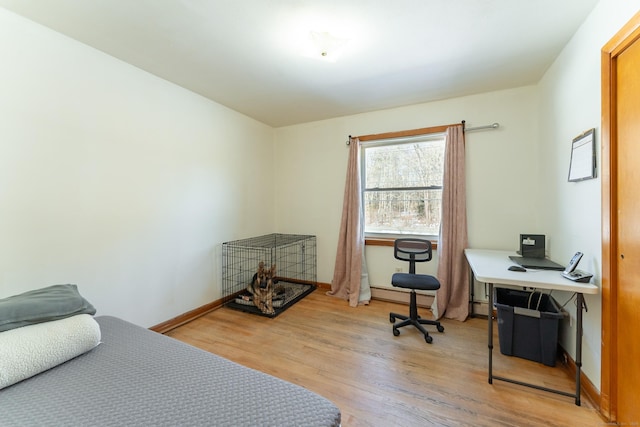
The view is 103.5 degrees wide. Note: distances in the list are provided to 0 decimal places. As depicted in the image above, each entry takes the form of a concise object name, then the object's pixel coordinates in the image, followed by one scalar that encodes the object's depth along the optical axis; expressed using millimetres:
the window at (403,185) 3146
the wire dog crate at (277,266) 3209
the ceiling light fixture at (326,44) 1806
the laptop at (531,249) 2206
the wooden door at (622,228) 1266
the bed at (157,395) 824
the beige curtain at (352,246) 3312
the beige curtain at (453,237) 2801
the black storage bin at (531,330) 1922
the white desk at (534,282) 1530
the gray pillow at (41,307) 1171
